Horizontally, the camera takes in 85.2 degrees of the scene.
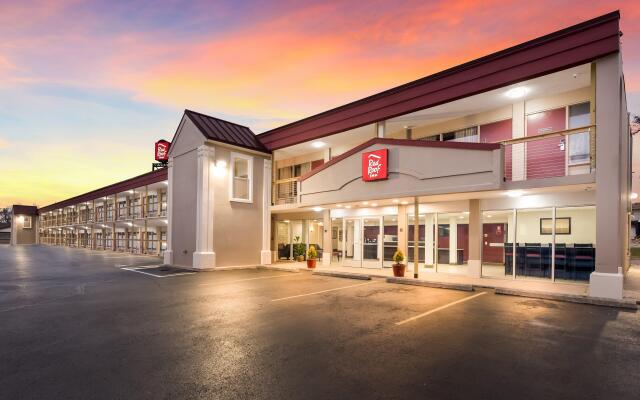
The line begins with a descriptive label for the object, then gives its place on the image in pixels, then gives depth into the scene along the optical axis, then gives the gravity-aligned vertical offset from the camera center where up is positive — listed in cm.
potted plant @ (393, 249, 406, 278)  1429 -207
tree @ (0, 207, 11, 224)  12172 -176
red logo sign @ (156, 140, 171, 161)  3456 +619
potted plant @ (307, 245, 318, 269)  1800 -231
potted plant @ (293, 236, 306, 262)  2197 -232
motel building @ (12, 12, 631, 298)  1082 +161
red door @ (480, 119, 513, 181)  1373 +351
